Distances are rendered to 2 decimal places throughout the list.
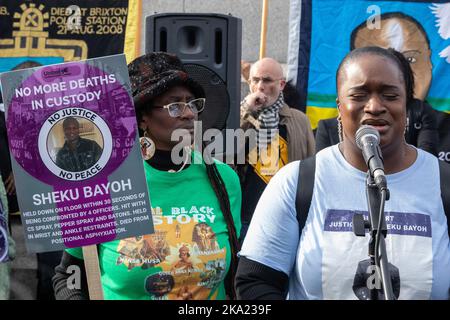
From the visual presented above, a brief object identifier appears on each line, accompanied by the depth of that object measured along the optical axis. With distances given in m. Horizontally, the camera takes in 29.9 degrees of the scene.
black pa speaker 4.75
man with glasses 5.70
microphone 2.31
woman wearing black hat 3.18
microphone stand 2.19
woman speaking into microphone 2.58
